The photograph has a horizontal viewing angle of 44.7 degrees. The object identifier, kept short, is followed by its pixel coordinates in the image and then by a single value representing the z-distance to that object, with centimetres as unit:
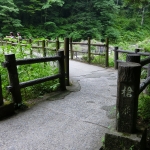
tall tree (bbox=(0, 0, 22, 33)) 1941
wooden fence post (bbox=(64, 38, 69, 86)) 455
